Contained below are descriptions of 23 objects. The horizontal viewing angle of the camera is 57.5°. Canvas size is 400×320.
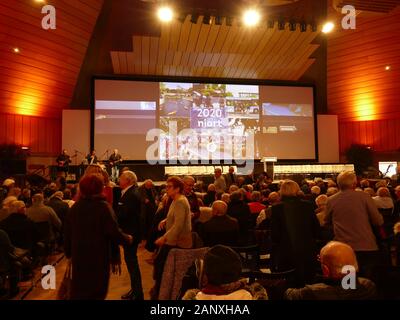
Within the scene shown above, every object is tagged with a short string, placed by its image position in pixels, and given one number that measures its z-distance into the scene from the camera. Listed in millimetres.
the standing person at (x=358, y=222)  2762
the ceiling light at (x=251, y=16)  9805
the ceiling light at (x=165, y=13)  9477
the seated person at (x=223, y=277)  1522
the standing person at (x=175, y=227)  2977
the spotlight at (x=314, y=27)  10914
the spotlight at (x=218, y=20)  10219
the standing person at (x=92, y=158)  11508
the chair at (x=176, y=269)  2693
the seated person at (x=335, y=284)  1563
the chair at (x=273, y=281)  2223
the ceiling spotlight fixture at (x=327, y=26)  10185
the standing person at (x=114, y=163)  11445
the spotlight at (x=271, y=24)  10562
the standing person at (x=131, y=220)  3215
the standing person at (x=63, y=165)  11383
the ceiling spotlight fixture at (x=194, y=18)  10109
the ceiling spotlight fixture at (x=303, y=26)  10887
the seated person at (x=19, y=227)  4109
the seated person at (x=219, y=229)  3559
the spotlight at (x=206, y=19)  10276
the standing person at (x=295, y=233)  2805
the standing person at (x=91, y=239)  2291
